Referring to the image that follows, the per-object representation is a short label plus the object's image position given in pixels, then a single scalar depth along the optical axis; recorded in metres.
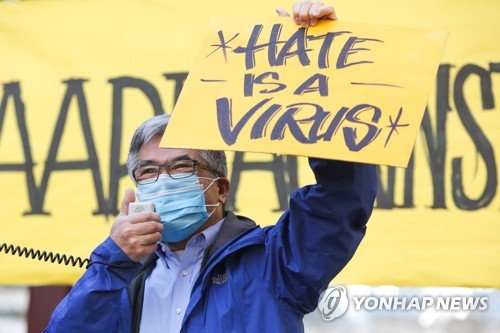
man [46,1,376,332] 4.27
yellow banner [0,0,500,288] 6.65
